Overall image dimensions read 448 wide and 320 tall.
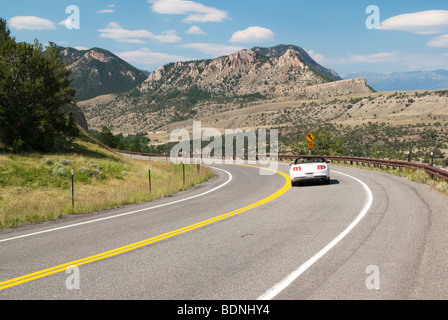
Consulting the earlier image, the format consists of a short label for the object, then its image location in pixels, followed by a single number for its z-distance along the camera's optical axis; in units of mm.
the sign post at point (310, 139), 38656
